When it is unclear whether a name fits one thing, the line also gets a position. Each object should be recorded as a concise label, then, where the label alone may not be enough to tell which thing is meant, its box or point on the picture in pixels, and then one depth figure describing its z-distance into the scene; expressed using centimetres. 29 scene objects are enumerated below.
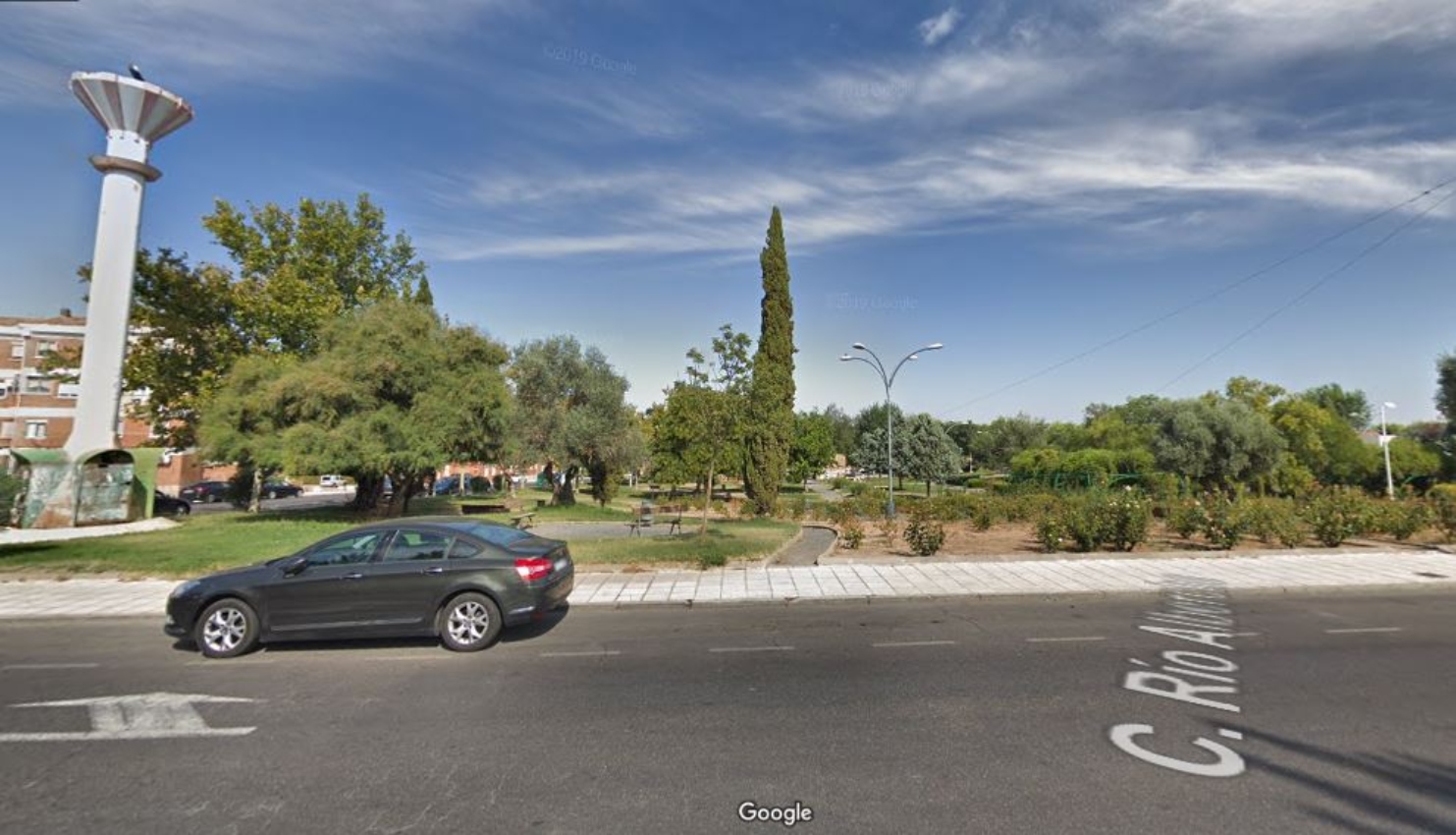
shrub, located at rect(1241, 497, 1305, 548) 1545
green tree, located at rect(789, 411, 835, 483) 5203
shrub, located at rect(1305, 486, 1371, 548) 1505
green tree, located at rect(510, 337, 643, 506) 3173
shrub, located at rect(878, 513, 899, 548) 1695
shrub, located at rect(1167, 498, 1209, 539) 1586
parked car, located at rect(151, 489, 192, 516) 3034
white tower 2338
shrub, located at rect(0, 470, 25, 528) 2042
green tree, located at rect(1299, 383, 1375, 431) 7394
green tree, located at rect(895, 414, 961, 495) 4791
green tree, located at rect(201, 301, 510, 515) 2130
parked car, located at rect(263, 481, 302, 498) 4902
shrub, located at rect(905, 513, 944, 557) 1394
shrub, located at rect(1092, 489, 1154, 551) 1450
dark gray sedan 746
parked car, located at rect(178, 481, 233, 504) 4291
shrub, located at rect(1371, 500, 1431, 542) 1603
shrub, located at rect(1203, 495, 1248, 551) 1485
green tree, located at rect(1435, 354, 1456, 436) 3422
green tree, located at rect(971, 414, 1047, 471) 7794
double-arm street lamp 2569
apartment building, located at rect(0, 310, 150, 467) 4328
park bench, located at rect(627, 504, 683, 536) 1976
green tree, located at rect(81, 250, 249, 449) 2681
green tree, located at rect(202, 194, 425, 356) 2755
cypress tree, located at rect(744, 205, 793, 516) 2995
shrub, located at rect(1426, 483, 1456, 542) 1599
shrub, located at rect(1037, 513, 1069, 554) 1454
